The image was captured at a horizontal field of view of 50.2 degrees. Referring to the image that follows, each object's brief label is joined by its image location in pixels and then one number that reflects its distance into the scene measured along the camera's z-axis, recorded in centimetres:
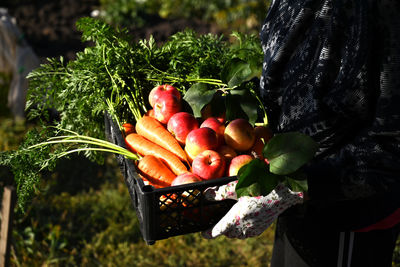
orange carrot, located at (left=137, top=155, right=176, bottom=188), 138
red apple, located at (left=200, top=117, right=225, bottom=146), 147
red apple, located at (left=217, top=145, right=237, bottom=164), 141
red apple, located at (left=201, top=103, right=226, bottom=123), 158
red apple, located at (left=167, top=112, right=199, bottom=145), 150
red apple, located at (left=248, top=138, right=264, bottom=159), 144
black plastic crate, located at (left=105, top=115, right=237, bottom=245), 117
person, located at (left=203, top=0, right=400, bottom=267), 110
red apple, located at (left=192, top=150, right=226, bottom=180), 129
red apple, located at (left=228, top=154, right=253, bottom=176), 131
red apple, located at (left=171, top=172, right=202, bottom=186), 126
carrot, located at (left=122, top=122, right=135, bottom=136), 164
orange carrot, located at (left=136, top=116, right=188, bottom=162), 153
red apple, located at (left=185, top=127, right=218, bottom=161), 138
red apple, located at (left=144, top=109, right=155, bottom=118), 168
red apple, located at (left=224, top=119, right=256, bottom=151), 139
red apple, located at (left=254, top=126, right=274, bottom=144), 148
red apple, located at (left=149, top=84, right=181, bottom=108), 161
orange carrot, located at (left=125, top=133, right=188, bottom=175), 149
